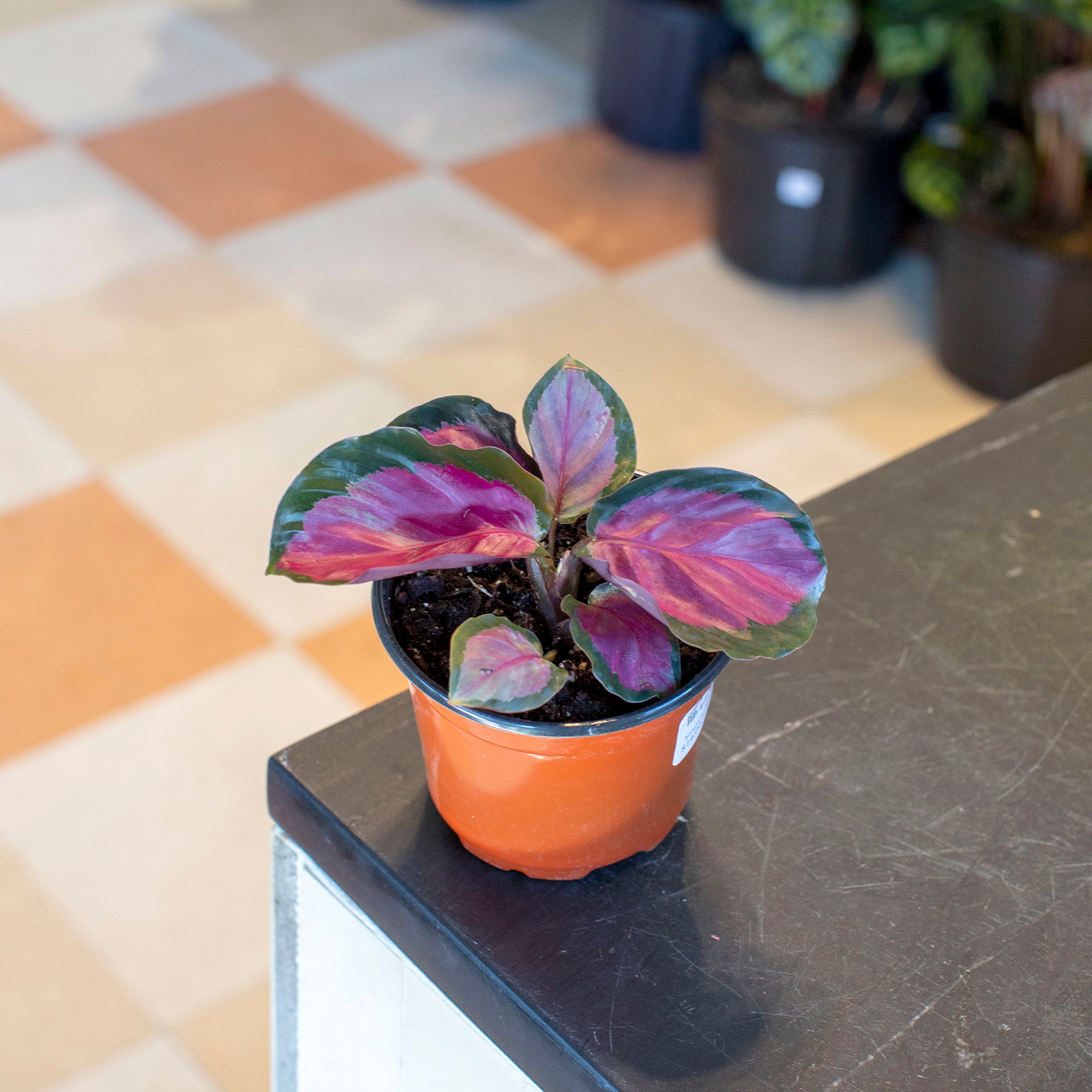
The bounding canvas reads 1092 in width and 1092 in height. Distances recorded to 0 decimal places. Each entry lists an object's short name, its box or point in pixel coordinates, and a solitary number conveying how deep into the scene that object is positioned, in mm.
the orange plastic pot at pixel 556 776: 666
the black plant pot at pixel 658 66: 2957
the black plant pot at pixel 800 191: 2578
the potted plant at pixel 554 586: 628
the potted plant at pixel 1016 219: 2338
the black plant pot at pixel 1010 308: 2318
